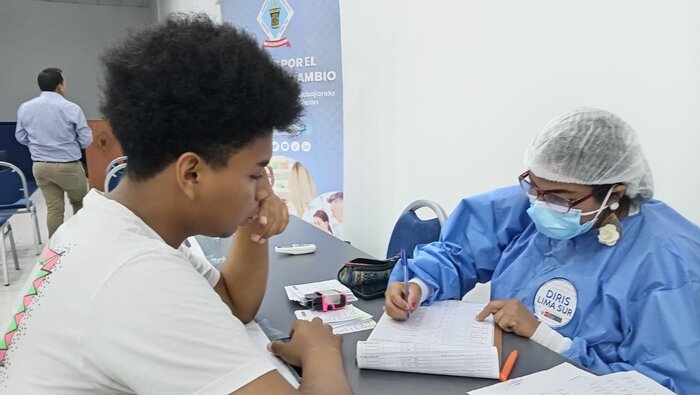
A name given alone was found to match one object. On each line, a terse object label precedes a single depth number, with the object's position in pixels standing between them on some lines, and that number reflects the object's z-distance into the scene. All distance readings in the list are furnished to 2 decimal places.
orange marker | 0.96
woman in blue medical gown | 1.08
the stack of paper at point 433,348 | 0.97
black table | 0.95
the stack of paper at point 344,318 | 1.20
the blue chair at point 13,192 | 3.96
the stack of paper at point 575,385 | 0.88
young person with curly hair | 0.63
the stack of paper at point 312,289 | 1.40
